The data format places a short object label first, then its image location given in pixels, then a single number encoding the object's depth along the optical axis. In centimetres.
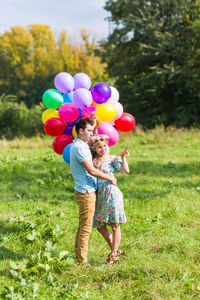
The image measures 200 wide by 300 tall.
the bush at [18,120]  2562
